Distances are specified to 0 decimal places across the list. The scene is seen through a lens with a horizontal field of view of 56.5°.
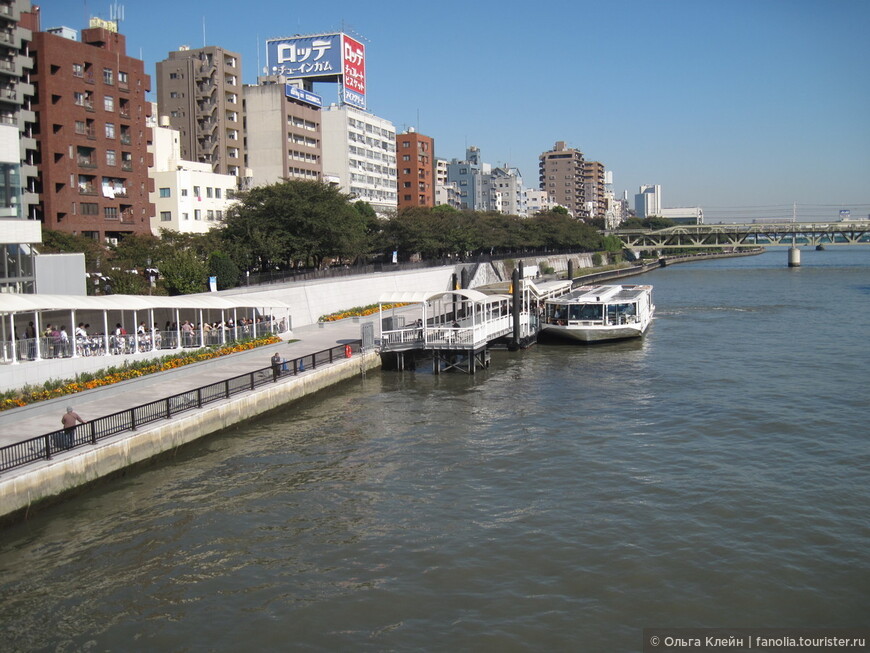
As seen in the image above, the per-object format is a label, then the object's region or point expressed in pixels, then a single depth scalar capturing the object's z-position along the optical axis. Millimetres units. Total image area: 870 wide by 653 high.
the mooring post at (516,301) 44875
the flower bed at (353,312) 50938
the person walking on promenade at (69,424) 19938
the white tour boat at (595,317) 48688
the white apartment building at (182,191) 78562
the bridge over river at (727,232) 156488
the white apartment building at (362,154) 113562
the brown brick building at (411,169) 142250
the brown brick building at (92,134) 60156
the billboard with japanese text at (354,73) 114062
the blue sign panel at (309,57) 112188
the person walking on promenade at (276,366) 30762
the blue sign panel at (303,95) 98150
